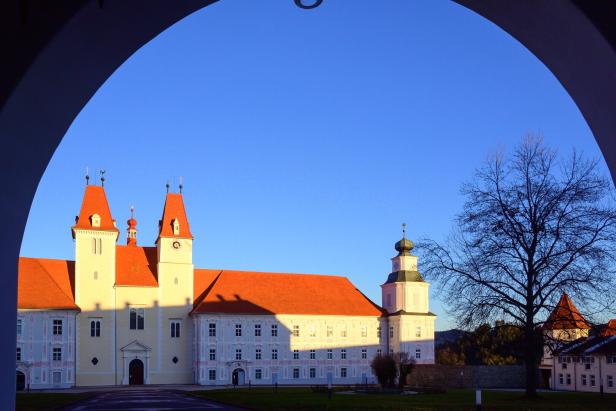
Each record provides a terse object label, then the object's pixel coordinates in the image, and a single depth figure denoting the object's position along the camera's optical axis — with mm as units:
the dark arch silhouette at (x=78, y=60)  3877
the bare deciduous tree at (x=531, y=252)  28453
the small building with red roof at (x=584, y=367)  54250
